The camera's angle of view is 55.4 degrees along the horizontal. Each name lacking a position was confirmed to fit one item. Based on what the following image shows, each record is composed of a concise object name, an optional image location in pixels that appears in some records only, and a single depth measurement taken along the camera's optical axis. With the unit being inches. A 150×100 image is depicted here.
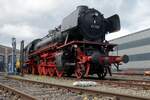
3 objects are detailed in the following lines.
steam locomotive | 284.1
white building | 768.0
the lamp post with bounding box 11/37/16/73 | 509.8
